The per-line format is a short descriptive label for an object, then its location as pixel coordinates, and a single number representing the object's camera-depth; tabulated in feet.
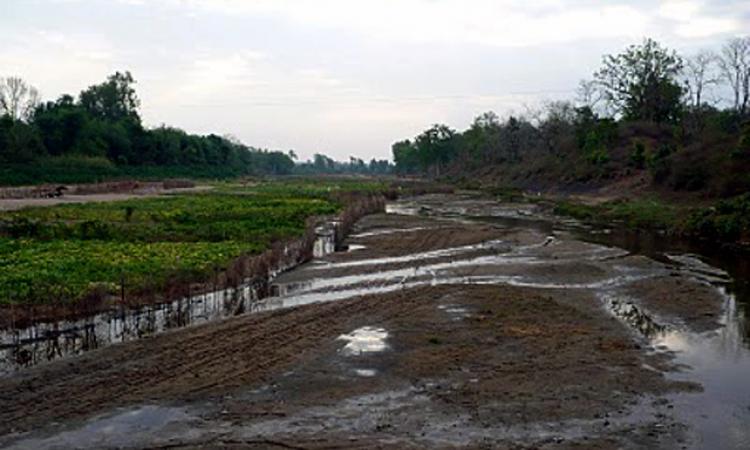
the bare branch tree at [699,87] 304.30
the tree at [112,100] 468.34
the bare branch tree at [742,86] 282.97
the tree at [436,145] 544.21
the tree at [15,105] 438.81
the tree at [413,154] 614.34
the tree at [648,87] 326.24
